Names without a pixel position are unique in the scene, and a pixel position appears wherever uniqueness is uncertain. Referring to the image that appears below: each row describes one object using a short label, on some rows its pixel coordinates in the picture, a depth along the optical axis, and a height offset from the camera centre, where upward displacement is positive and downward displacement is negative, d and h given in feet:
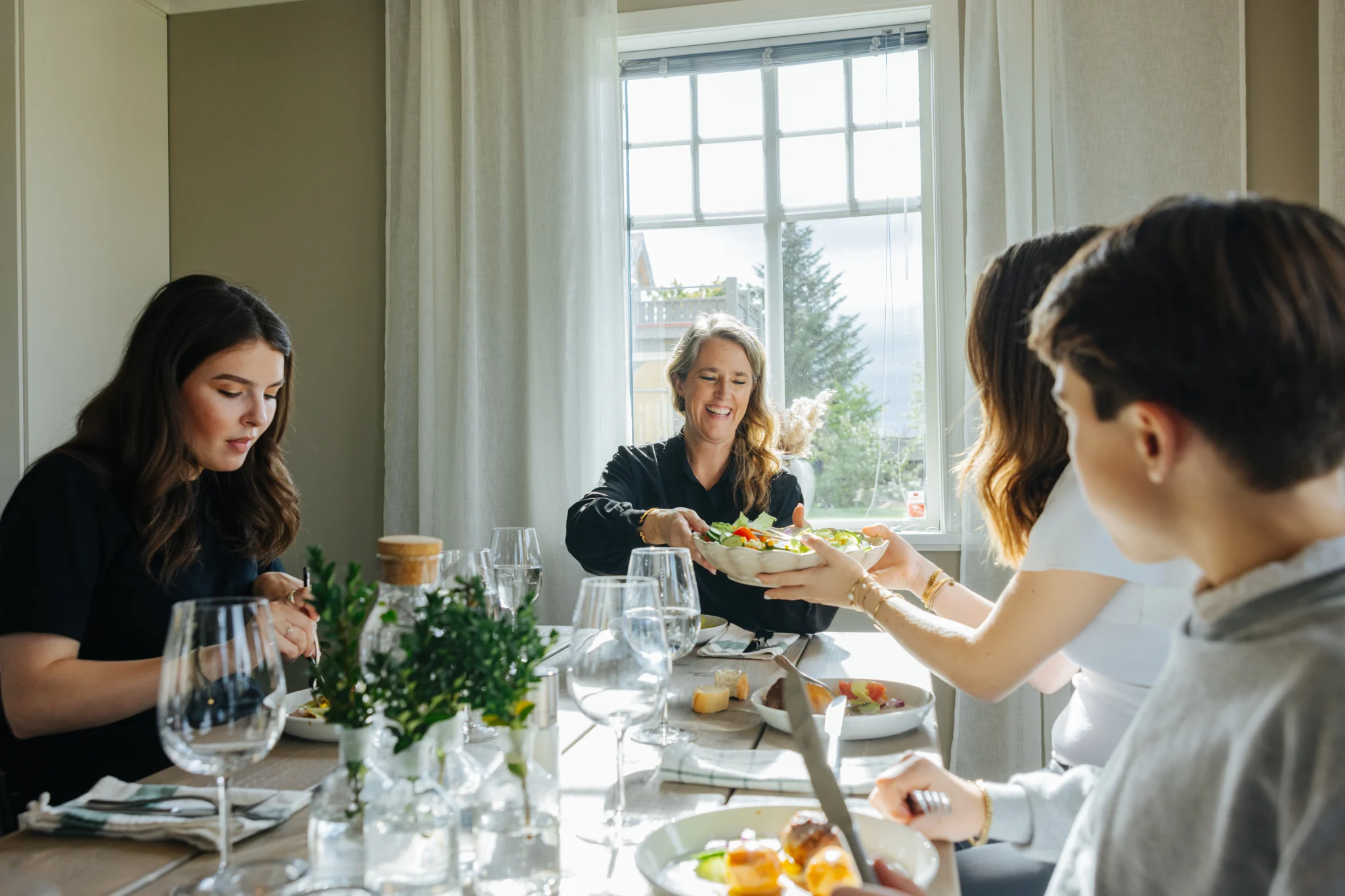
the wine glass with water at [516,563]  5.21 -0.55
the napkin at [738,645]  5.80 -1.15
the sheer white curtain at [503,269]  10.64 +2.14
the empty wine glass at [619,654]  2.89 -0.57
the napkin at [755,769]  3.57 -1.17
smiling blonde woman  8.81 +0.09
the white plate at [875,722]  4.15 -1.13
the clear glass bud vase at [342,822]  2.61 -0.97
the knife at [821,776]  2.68 -0.94
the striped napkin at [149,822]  3.06 -1.15
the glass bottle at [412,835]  2.51 -0.96
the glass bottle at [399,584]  2.61 -0.34
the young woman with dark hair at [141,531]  4.46 -0.35
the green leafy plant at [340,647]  2.47 -0.47
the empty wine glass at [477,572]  4.00 -0.48
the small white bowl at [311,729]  4.16 -1.14
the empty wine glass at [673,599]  4.17 -0.60
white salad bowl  5.33 -0.57
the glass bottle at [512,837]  2.62 -1.01
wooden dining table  2.82 -1.20
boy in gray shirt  1.92 -0.10
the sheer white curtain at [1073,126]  9.30 +3.19
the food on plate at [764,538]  5.65 -0.48
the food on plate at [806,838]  2.82 -1.10
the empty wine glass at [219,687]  2.48 -0.57
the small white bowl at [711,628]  6.08 -1.09
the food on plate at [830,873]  2.62 -1.12
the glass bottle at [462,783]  2.74 -0.91
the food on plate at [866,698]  4.55 -1.15
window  10.73 +2.61
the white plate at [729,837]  2.77 -1.16
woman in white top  4.10 -0.57
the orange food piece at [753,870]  2.67 -1.13
